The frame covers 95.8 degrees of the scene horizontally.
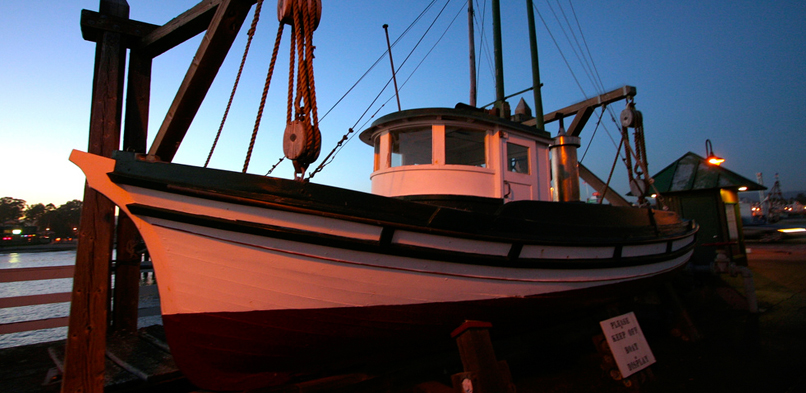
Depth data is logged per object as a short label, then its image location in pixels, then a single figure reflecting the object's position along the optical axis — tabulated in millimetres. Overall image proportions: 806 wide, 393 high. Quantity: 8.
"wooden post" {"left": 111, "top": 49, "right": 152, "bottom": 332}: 3629
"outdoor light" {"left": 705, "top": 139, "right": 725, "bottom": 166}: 9323
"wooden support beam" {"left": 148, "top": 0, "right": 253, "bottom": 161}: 2744
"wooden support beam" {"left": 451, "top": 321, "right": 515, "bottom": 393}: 2473
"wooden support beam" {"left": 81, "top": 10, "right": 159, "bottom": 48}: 3182
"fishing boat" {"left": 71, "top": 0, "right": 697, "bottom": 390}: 2324
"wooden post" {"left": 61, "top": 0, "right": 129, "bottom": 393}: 2521
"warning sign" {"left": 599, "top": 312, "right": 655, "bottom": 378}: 3318
